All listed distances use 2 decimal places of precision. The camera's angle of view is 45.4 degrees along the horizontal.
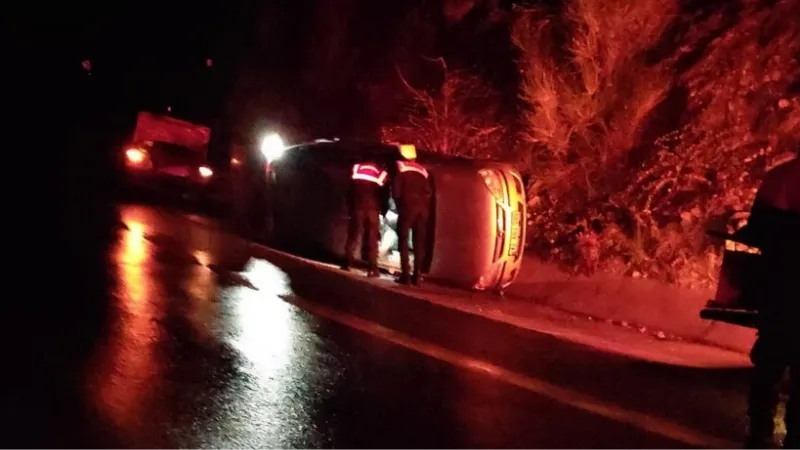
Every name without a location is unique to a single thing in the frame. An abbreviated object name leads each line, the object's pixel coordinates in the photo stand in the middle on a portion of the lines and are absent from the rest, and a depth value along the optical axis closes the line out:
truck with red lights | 17.97
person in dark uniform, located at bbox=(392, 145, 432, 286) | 11.30
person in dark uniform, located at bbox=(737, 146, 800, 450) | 5.61
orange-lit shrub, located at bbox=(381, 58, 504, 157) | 15.51
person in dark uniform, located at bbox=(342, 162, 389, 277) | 11.77
